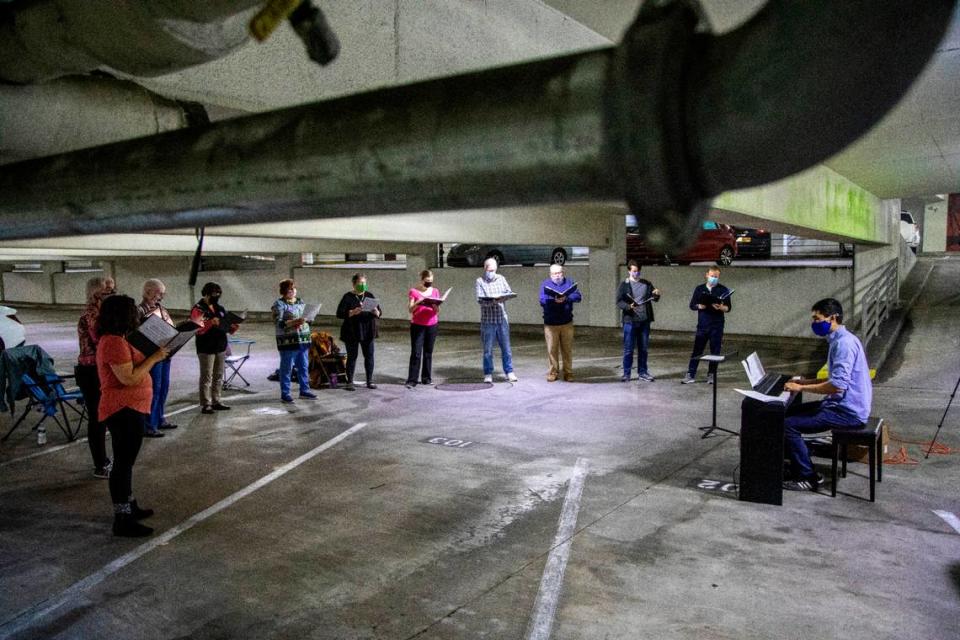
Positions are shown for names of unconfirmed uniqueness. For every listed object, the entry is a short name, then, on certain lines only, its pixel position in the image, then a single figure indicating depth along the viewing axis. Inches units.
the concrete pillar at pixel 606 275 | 736.3
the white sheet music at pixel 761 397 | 224.2
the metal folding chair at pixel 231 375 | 444.5
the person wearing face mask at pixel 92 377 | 254.8
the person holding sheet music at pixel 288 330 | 387.5
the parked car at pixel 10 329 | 445.7
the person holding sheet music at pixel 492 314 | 447.5
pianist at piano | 232.7
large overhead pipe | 50.2
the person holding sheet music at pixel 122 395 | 198.1
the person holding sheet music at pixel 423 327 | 438.9
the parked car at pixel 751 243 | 896.3
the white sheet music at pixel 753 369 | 253.3
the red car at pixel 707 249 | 788.0
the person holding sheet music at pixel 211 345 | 362.9
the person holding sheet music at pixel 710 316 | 447.5
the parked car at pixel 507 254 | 872.3
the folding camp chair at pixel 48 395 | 314.3
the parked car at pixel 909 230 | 1160.2
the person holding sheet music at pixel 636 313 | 449.7
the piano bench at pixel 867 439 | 222.8
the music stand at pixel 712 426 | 309.1
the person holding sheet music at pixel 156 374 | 310.3
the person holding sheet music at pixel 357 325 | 422.9
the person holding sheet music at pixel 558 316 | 452.8
